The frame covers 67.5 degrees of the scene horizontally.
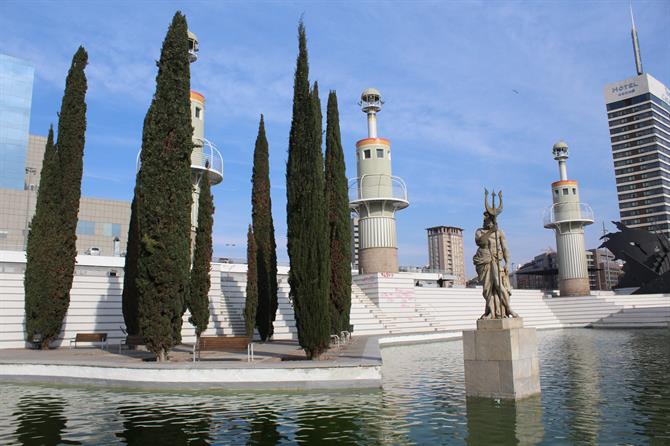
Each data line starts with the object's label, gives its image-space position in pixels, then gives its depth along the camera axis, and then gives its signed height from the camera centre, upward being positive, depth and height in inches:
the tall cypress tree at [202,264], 814.5 +70.9
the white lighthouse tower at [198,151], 1112.2 +349.9
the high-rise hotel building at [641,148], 4084.6 +1261.4
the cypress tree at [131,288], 816.3 +33.4
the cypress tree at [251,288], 871.7 +32.5
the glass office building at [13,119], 2466.8 +946.5
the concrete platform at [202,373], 451.2 -60.3
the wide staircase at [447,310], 1082.1 -21.0
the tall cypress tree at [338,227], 840.3 +131.8
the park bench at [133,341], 718.5 -46.0
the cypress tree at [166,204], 560.4 +118.4
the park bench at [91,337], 722.8 -39.6
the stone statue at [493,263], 404.8 +32.5
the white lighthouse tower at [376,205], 1455.5 +292.0
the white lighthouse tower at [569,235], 1930.4 +257.5
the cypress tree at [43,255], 740.6 +81.4
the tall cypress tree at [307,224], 560.4 +93.4
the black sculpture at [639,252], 1924.2 +182.5
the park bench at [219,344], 606.5 -43.7
